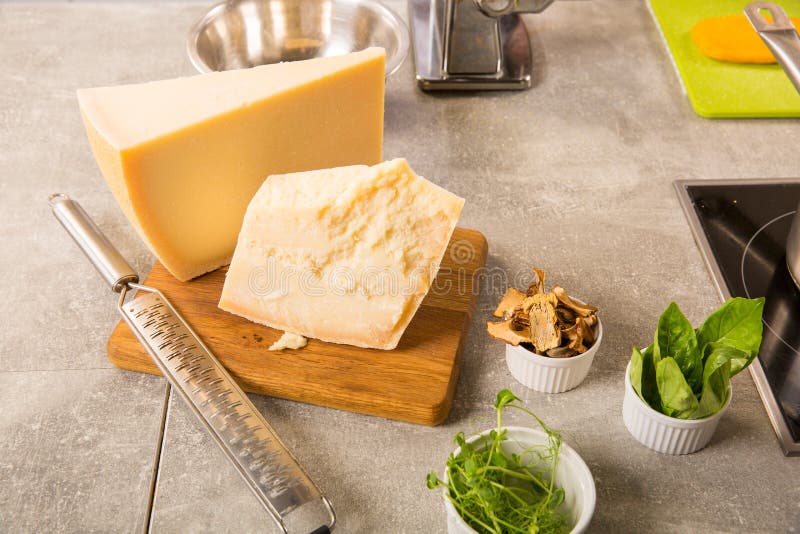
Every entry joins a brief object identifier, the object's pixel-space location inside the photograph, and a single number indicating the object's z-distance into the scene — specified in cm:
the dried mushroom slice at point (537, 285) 92
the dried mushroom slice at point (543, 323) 88
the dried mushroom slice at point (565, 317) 91
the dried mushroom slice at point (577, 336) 89
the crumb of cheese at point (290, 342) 96
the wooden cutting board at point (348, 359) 91
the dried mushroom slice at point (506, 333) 90
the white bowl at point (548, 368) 89
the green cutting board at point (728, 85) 138
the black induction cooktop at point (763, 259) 91
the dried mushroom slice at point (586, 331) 89
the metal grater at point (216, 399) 81
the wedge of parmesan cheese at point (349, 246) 91
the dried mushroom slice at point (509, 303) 92
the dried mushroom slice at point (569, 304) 90
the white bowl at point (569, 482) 74
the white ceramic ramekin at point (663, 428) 83
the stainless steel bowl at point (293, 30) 140
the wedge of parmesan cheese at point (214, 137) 93
